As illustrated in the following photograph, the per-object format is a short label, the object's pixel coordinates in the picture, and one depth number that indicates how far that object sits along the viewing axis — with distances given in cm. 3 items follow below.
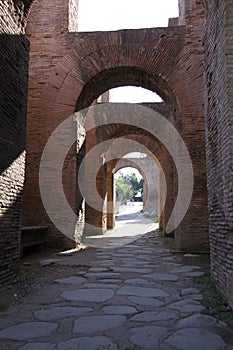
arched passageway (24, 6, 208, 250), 803
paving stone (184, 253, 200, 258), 676
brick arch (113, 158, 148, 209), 2591
